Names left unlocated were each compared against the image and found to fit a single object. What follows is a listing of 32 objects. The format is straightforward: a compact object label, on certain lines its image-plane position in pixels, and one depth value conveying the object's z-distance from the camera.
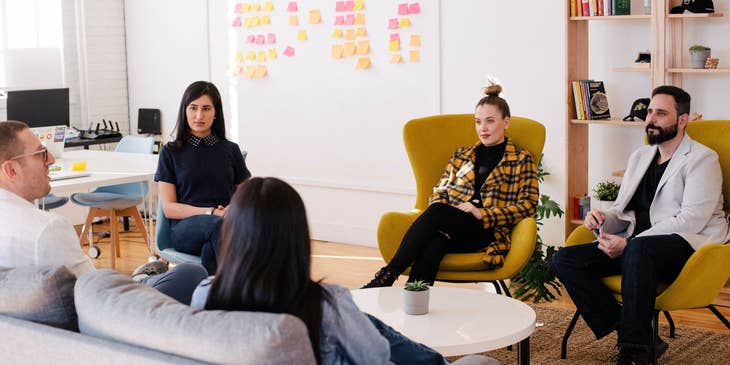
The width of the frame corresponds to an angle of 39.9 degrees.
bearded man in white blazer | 3.89
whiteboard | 6.36
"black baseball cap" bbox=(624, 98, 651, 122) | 5.22
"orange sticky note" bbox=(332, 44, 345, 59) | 6.62
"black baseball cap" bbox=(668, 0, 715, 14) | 4.96
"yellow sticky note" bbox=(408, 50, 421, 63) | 6.29
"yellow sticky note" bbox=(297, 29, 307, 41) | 6.78
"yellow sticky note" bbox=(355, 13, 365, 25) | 6.48
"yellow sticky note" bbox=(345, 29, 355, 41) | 6.55
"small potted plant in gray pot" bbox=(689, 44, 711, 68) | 5.04
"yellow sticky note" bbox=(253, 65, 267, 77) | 7.05
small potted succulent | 3.49
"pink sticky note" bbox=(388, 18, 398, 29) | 6.34
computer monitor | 6.34
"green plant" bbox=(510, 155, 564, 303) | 5.18
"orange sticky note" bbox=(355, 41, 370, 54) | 6.50
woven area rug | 4.18
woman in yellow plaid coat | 4.37
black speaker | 7.79
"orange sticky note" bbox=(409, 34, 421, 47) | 6.27
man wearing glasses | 2.72
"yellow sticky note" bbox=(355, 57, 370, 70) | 6.52
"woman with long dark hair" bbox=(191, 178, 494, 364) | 2.07
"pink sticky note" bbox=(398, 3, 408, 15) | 6.29
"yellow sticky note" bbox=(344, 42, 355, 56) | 6.57
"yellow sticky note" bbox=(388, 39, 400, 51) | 6.36
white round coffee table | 3.25
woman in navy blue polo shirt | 4.55
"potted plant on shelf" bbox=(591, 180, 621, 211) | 5.26
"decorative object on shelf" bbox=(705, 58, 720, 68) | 5.03
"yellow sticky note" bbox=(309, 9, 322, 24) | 6.69
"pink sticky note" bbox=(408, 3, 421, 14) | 6.23
